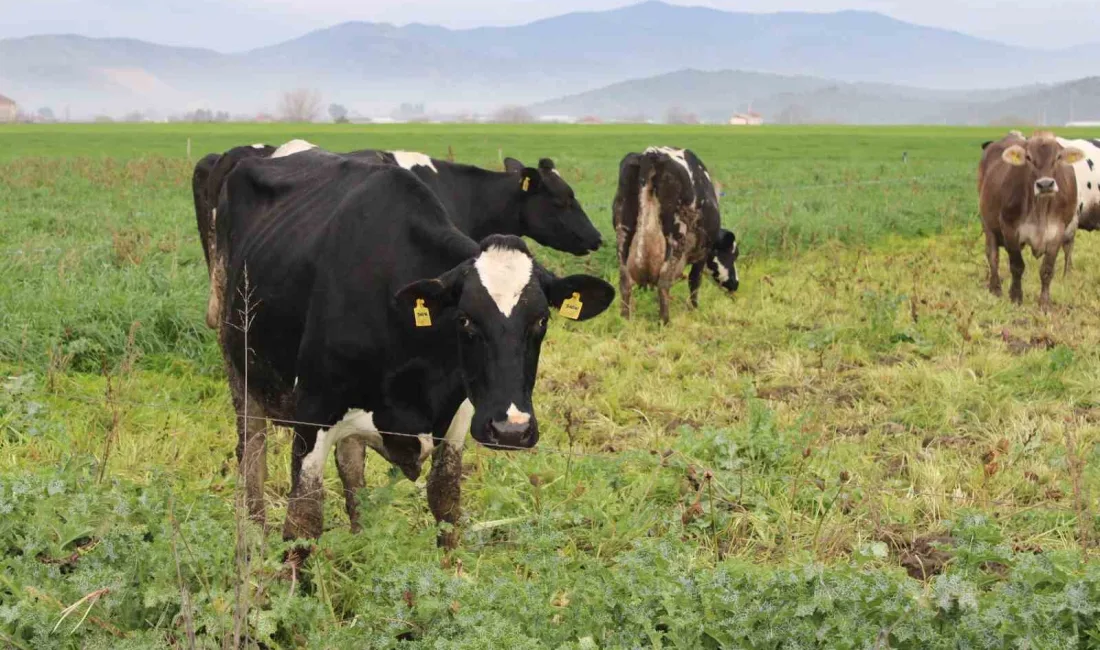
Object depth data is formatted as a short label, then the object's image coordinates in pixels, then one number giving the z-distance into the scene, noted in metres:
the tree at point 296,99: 194.62
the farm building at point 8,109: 174.04
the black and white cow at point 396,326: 4.30
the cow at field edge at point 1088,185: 12.52
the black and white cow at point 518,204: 10.20
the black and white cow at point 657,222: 10.73
